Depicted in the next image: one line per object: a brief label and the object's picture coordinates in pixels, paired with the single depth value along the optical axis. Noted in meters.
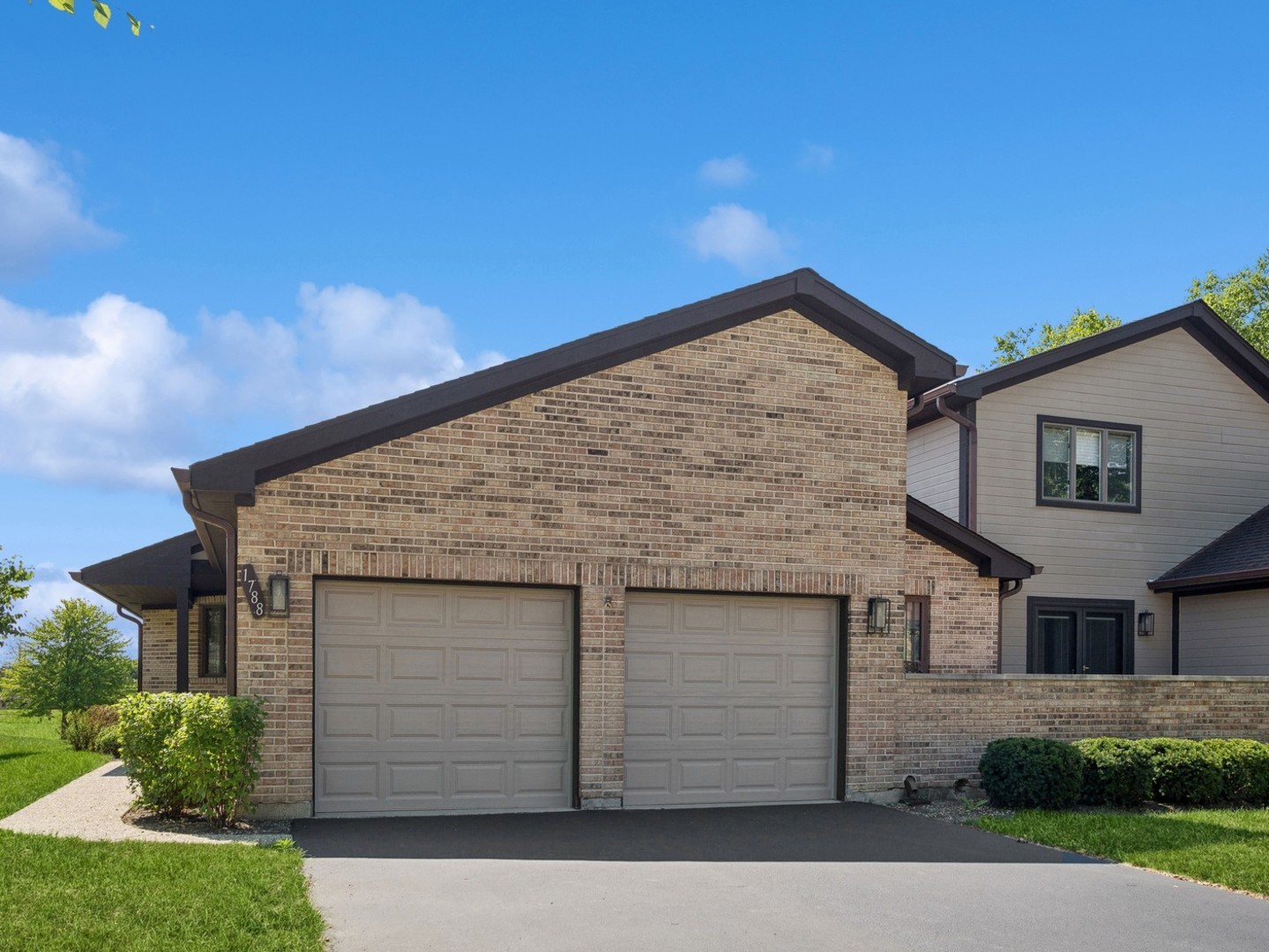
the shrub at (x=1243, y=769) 13.95
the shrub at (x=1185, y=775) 13.67
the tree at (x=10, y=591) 21.22
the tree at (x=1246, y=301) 35.94
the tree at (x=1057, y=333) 37.72
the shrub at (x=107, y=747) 18.45
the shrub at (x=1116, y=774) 13.30
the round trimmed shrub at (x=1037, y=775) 13.05
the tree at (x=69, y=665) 24.38
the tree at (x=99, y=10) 5.41
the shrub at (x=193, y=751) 10.66
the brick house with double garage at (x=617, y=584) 11.73
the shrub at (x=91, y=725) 20.47
